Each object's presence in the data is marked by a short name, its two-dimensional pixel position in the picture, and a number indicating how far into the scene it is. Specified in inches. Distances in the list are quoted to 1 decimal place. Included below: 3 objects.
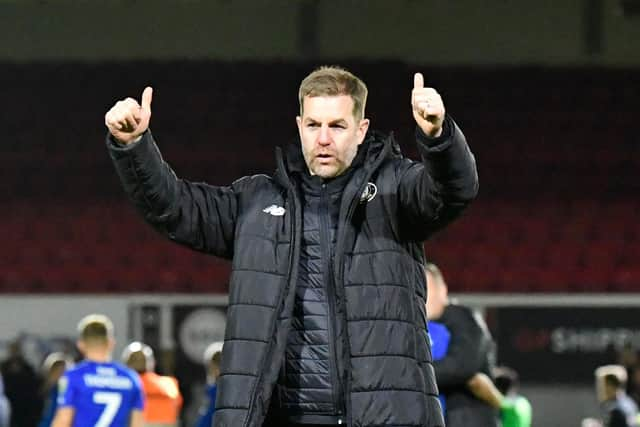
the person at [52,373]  571.8
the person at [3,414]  740.6
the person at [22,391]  916.6
